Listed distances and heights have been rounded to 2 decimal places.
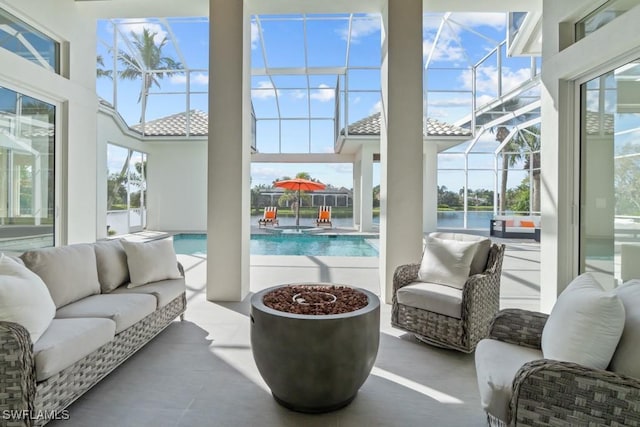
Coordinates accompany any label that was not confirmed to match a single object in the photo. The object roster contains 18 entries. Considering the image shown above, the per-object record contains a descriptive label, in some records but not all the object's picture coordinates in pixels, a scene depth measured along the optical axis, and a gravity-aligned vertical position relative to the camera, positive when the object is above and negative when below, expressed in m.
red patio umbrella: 12.73 +0.80
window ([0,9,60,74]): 4.14 +2.04
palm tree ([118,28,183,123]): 11.87 +4.93
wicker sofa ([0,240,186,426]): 1.85 -0.81
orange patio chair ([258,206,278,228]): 14.26 -0.47
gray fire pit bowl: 2.06 -0.87
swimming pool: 9.16 -1.12
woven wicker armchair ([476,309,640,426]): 1.40 -0.78
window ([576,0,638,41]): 3.22 +1.87
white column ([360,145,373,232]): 12.14 +0.59
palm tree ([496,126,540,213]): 13.85 +2.20
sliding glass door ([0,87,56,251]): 4.24 +0.43
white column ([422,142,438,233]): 12.16 +0.72
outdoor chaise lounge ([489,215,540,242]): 11.38 -0.61
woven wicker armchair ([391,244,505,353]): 3.01 -0.98
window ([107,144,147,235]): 10.91 +0.52
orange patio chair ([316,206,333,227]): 14.18 -0.45
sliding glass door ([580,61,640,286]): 3.17 +0.32
